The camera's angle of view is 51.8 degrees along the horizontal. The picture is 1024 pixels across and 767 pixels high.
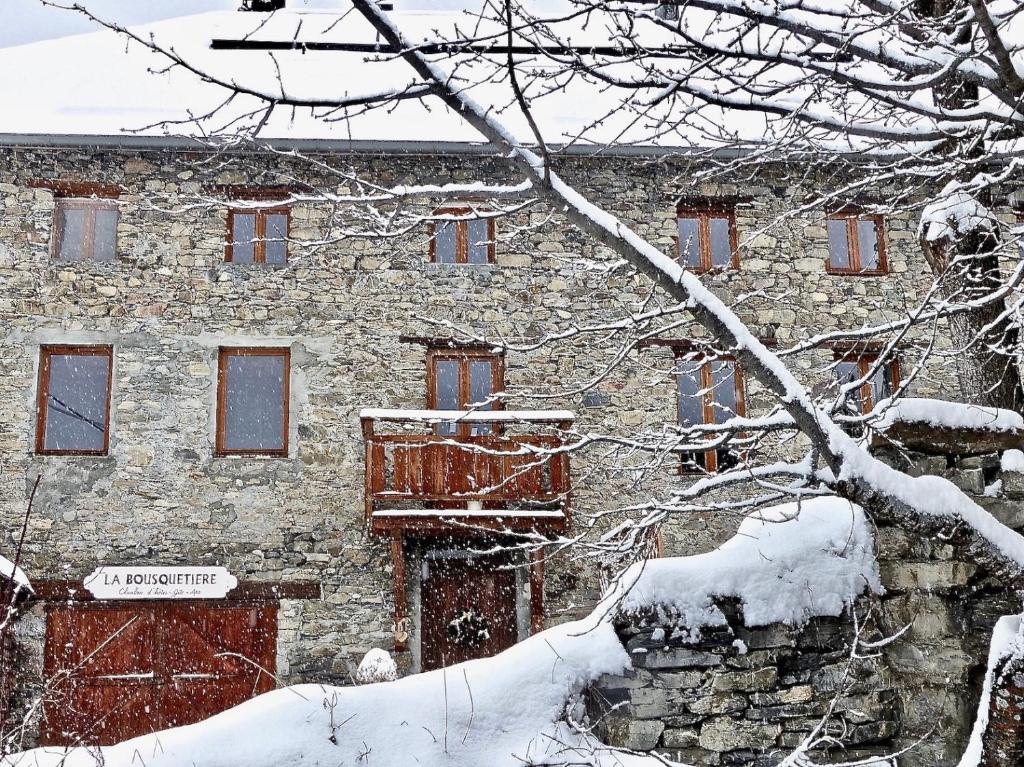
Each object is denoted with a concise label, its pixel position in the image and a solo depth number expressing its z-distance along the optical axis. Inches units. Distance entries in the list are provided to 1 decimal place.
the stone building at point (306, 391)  470.6
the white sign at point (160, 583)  471.2
